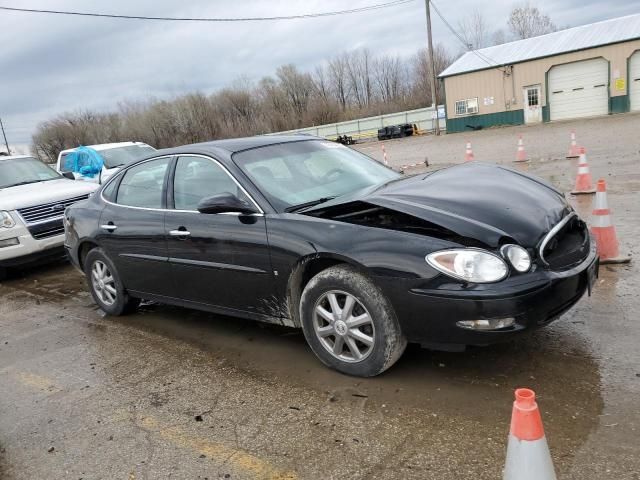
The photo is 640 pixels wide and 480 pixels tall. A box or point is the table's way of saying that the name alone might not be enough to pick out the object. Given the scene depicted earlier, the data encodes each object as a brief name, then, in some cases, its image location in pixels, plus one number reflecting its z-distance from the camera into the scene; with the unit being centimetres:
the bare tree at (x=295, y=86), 6788
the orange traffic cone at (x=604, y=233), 522
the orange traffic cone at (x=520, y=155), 1452
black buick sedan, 315
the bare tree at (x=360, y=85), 7869
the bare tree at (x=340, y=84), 7719
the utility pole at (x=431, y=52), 3353
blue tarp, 1205
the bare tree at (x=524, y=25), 6600
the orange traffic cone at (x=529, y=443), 198
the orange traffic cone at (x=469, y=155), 1473
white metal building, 2931
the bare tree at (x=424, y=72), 6662
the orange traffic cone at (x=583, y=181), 877
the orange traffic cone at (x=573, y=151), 1392
